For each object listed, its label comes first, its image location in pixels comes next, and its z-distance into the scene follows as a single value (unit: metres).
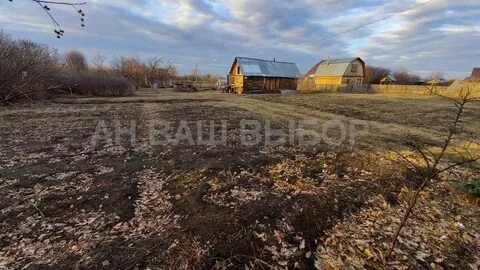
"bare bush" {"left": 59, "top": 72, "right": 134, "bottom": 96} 25.36
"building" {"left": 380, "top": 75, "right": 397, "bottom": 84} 52.83
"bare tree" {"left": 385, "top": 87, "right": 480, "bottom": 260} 2.87
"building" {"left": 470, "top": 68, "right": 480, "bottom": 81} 53.05
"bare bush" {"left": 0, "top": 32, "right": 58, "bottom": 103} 14.05
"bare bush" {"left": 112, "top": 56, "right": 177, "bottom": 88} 46.76
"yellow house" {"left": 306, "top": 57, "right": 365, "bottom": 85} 44.38
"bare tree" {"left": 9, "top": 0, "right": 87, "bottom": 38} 1.48
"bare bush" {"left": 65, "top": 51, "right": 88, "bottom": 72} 42.66
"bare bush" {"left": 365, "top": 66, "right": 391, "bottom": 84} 57.32
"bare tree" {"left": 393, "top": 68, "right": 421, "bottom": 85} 63.80
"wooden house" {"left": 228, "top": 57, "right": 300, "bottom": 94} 35.16
